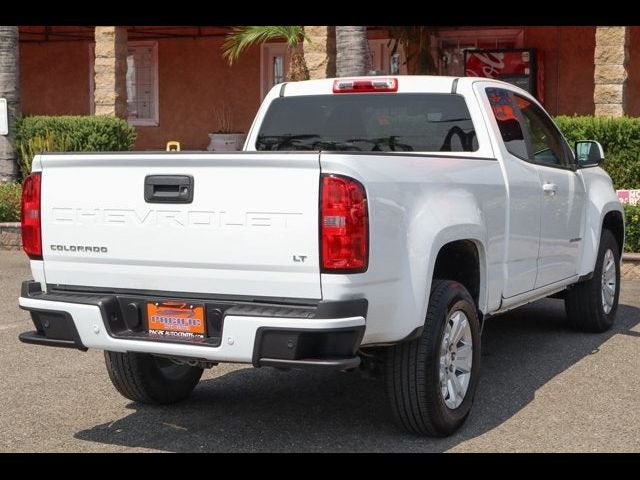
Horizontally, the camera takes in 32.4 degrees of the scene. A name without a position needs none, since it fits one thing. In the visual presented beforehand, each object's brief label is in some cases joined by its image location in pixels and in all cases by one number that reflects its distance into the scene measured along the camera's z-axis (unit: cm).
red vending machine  1880
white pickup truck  494
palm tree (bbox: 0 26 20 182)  1577
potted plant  2108
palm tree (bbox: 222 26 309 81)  1522
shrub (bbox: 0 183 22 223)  1469
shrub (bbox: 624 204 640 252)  1188
